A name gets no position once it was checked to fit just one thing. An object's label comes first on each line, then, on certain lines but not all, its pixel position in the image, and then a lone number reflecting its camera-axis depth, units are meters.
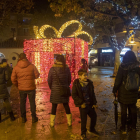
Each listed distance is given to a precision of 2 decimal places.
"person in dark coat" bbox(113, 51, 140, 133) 3.92
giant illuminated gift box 10.83
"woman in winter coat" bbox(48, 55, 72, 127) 4.20
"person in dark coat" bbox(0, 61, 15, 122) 4.71
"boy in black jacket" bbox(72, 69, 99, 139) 3.68
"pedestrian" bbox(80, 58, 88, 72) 9.59
